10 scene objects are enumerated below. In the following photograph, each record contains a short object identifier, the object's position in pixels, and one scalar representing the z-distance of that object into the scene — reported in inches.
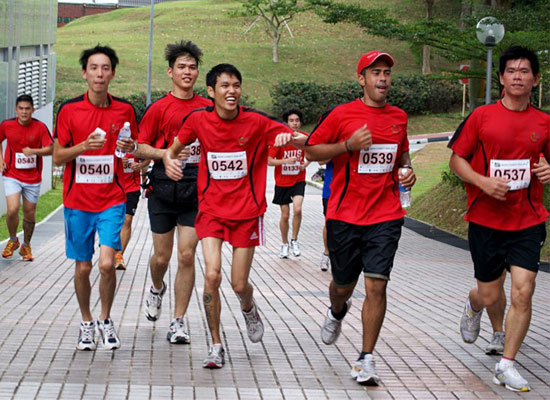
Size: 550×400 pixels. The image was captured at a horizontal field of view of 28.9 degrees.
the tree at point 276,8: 2667.3
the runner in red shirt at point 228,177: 281.6
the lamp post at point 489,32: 637.9
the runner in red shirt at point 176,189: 314.3
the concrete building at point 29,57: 874.1
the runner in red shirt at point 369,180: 267.6
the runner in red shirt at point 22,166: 545.0
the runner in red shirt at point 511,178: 266.5
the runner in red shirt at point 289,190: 585.9
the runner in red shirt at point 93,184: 296.2
